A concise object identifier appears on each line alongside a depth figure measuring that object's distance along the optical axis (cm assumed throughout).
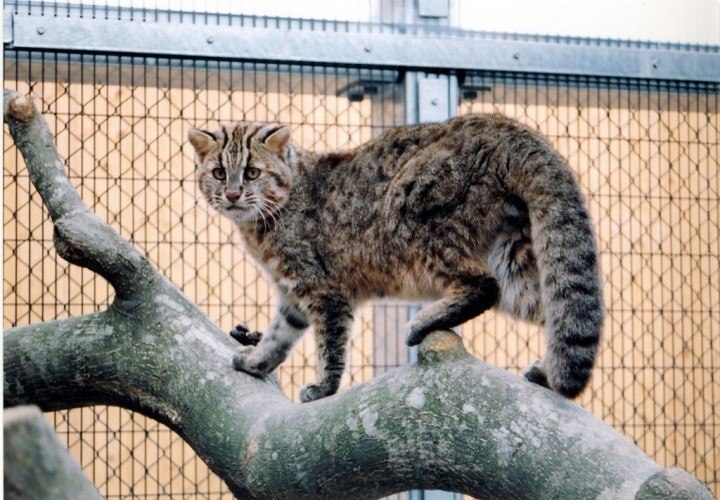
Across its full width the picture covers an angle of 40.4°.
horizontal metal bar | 351
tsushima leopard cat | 233
